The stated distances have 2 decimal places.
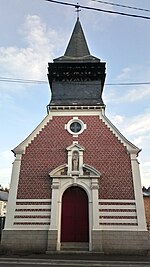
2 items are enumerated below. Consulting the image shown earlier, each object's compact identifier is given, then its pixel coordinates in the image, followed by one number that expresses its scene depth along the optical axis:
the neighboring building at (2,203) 43.16
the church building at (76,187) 11.62
